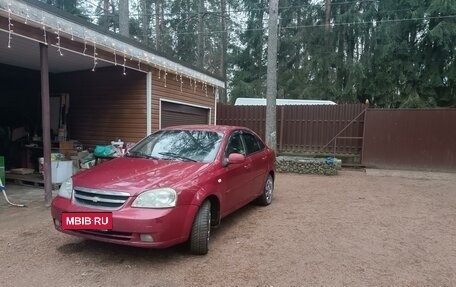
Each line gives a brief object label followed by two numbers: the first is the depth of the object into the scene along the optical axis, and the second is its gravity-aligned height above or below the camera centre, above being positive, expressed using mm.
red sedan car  3293 -764
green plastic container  6604 -1035
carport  5730 +1088
